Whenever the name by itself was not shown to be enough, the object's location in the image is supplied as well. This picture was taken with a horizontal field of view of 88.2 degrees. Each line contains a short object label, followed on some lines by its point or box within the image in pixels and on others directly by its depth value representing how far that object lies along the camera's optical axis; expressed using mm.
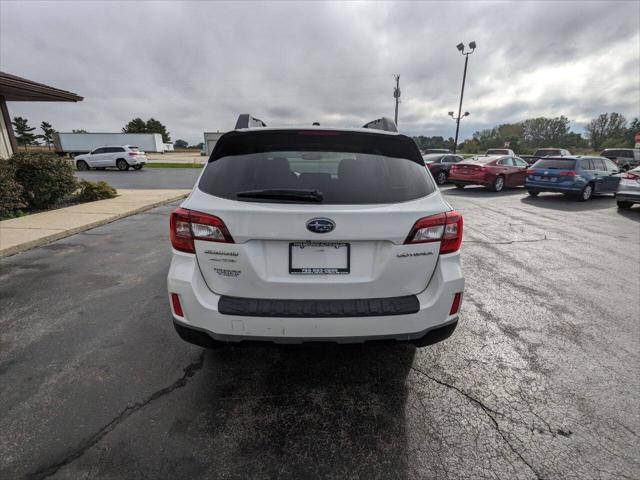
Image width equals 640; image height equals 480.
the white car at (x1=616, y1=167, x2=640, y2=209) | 9961
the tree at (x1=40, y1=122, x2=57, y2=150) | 106750
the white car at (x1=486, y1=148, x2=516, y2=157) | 27841
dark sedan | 17703
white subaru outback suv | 1996
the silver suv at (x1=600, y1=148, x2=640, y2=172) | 25188
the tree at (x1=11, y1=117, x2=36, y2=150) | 101688
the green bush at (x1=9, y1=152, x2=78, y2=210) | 8570
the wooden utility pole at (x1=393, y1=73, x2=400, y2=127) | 35844
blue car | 12074
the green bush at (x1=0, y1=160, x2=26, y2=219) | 7379
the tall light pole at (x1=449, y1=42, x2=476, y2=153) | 28388
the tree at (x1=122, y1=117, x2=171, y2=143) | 91425
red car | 14648
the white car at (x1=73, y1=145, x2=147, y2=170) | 25719
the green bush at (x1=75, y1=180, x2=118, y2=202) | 10742
